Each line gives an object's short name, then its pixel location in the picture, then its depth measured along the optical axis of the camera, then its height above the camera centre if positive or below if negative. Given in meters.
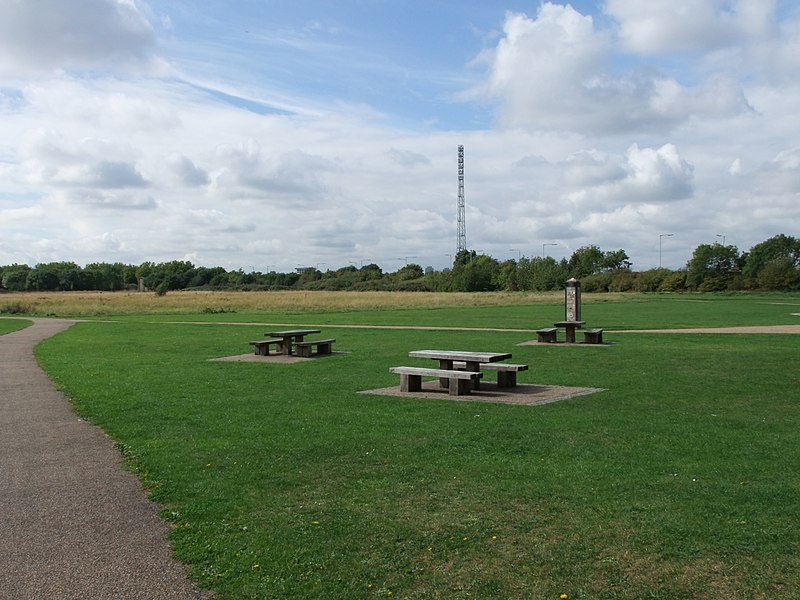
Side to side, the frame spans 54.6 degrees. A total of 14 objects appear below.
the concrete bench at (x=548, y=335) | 22.72 -1.42
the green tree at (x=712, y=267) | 115.75 +3.10
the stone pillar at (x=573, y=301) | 25.56 -0.47
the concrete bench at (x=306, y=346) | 18.53 -1.43
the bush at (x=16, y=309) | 56.16 -1.64
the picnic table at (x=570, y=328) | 22.64 -1.23
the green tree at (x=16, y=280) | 139.38 +1.19
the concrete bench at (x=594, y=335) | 22.36 -1.40
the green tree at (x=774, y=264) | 104.75 +3.45
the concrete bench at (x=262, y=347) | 18.98 -1.48
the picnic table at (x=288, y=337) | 19.30 -1.27
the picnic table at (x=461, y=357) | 12.23 -1.14
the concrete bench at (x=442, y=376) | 11.62 -1.41
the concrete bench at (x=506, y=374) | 12.41 -1.42
